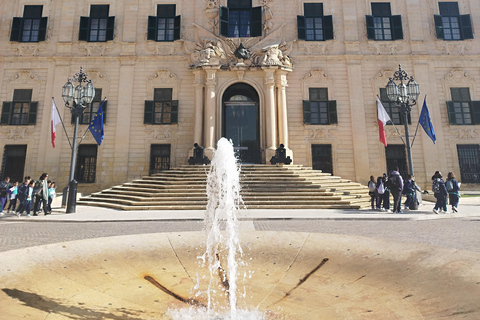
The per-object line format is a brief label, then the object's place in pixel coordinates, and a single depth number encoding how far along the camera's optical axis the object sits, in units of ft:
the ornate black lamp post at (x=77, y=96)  40.02
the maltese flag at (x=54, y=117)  45.01
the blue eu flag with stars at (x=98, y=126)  44.45
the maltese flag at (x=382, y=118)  45.78
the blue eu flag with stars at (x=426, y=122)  42.81
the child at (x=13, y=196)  36.68
